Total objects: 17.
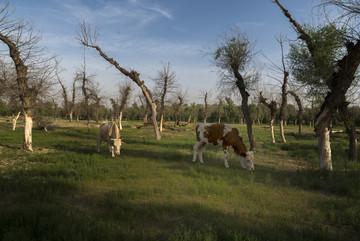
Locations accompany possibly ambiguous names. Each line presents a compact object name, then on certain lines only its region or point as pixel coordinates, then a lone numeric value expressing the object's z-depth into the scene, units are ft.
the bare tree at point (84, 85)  91.55
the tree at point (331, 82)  25.58
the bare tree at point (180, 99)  118.93
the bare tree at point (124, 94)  117.79
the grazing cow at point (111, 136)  36.14
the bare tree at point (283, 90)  56.60
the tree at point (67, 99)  138.23
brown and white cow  31.09
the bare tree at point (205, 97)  140.12
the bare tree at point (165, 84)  87.83
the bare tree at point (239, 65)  47.03
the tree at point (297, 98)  65.00
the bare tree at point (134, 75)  59.68
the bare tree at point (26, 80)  37.14
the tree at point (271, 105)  64.87
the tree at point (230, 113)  268.04
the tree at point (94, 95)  97.25
